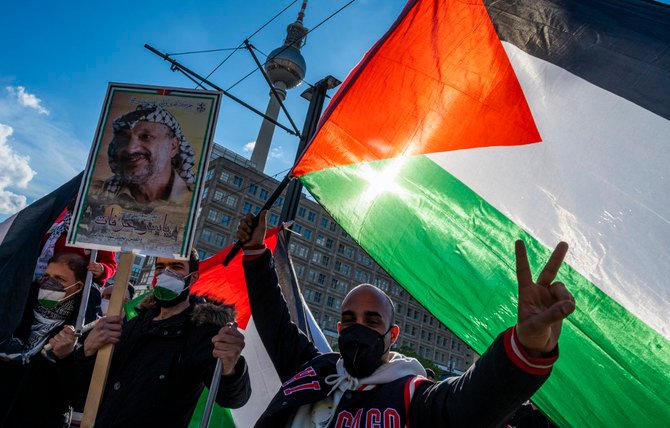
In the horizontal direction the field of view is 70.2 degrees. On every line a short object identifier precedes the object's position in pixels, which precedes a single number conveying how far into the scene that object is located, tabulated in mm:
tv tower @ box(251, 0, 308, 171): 57188
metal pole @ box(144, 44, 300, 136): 6664
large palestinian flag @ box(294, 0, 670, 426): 2082
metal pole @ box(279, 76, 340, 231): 6008
